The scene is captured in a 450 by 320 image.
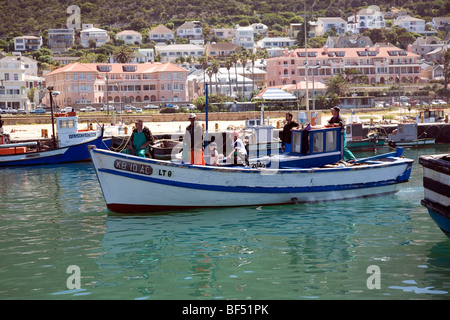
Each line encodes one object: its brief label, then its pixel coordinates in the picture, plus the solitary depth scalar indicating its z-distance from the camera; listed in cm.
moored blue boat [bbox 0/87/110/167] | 4494
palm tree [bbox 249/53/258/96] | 13675
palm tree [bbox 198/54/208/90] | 14269
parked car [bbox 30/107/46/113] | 9912
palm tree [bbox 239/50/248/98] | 12940
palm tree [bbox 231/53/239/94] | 14680
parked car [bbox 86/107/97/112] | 10879
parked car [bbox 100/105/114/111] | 11275
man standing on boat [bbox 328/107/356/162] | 2272
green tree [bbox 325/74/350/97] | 11289
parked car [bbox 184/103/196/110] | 10670
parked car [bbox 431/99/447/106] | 11112
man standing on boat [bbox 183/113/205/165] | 2052
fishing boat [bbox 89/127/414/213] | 2020
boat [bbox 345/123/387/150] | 5184
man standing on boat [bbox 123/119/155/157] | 2161
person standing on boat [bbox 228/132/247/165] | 2209
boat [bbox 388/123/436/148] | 5441
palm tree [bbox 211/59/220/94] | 12952
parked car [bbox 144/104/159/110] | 11376
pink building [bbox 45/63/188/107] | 12562
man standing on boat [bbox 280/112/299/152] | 2331
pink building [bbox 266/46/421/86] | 13825
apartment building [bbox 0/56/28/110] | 12144
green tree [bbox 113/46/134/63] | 14738
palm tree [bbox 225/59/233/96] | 13769
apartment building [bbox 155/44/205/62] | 19662
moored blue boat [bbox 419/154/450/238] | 1405
